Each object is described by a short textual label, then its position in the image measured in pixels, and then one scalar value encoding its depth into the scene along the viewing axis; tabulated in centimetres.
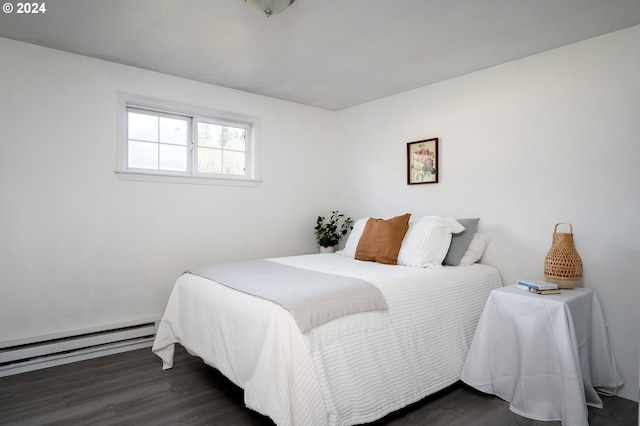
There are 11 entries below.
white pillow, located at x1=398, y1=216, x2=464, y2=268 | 291
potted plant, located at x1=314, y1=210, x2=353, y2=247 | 436
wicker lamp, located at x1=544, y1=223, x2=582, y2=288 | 244
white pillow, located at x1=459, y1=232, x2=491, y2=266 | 305
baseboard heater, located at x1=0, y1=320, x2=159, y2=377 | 269
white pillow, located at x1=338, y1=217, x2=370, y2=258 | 349
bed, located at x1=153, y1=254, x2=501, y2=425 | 174
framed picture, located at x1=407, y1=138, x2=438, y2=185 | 360
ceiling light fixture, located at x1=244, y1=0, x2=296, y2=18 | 211
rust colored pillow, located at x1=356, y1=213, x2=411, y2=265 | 308
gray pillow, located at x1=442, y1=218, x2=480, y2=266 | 301
